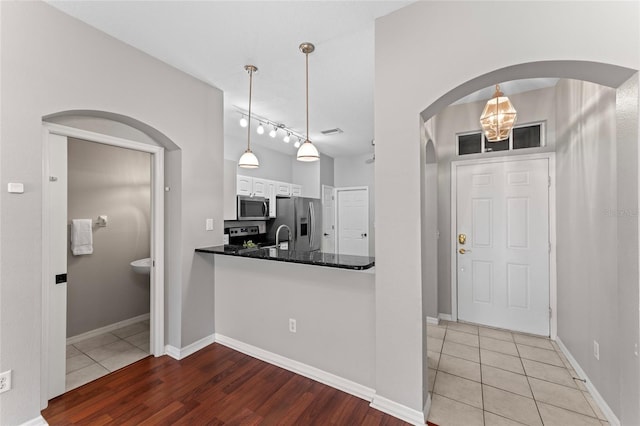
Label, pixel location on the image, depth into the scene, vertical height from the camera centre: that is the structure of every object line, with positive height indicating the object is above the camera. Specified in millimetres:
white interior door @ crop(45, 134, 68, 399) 2074 -412
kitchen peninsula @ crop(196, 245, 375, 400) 2137 -874
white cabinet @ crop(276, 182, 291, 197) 5273 +473
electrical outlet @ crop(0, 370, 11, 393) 1660 -1003
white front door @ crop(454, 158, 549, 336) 3205 -373
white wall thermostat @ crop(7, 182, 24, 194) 1686 +158
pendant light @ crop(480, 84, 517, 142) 2613 +914
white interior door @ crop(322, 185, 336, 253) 6336 -247
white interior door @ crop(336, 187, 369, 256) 6129 -169
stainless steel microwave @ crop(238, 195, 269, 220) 4312 +90
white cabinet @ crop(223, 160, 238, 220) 4023 +344
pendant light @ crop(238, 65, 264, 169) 2789 +532
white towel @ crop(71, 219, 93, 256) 3061 -258
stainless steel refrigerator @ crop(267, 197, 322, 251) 5172 -142
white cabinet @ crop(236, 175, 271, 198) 4387 +448
